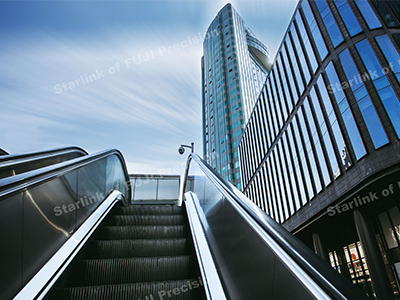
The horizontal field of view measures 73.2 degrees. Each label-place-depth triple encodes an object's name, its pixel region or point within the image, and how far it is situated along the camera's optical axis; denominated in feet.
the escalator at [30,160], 9.57
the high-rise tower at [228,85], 205.05
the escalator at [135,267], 8.58
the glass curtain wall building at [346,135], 42.91
